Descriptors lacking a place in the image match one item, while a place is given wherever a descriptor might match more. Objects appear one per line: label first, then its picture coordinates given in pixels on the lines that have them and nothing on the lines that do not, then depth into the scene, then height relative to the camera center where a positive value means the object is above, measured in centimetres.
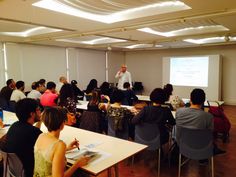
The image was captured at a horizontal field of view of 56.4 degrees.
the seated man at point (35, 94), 527 -57
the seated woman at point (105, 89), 641 -55
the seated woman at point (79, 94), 633 -69
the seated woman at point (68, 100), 373 -50
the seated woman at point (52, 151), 154 -58
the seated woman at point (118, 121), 326 -75
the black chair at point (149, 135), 301 -90
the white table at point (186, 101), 484 -77
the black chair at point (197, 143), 260 -89
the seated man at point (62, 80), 670 -28
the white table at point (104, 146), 180 -77
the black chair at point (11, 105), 461 -72
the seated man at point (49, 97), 446 -53
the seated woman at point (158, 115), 304 -62
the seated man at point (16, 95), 489 -53
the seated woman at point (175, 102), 431 -64
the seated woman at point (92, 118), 352 -77
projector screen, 851 -19
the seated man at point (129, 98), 568 -72
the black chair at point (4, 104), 502 -75
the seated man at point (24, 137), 188 -57
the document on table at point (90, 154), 190 -75
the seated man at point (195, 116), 277 -60
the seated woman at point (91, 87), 599 -45
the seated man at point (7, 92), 530 -50
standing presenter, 742 -20
